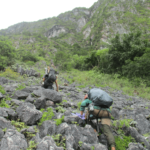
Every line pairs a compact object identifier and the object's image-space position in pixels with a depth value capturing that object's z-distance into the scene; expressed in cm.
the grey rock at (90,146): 200
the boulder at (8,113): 250
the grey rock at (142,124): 298
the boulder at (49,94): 411
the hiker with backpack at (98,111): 263
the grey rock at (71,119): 279
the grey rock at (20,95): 402
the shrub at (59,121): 267
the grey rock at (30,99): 362
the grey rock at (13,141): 164
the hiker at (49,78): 493
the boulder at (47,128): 230
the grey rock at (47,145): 174
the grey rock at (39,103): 347
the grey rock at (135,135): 238
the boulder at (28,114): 258
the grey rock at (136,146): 214
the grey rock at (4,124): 213
